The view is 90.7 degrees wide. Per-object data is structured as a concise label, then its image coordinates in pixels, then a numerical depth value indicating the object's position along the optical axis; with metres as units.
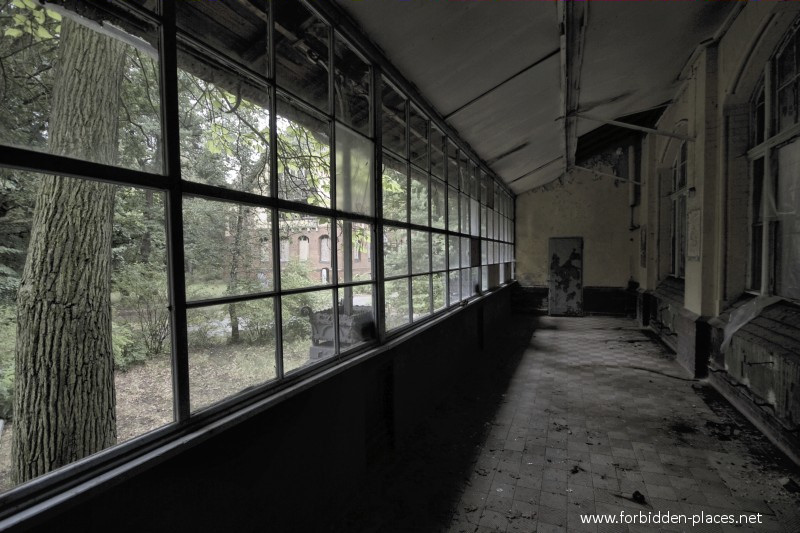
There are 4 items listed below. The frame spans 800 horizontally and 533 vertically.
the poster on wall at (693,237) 4.66
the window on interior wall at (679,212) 6.34
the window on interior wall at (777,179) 3.31
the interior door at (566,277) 9.84
